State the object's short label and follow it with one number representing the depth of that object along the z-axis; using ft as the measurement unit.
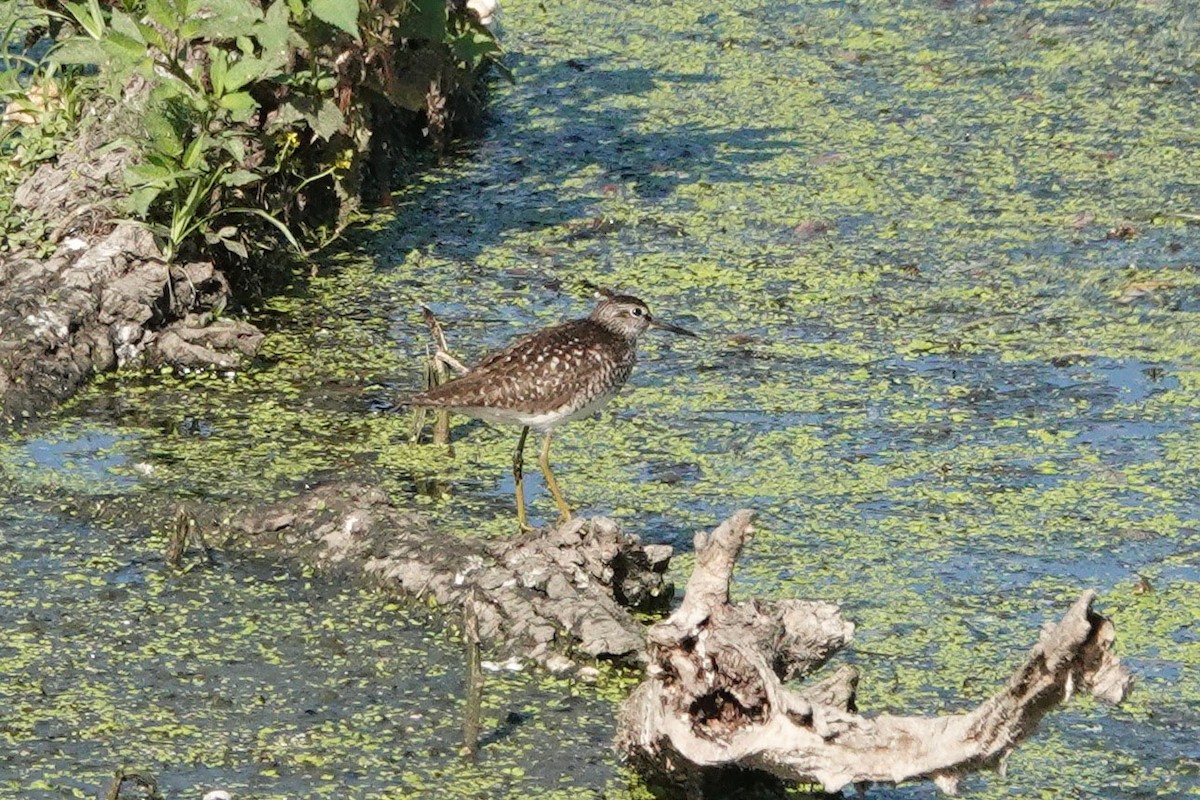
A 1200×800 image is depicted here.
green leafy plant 47.65
